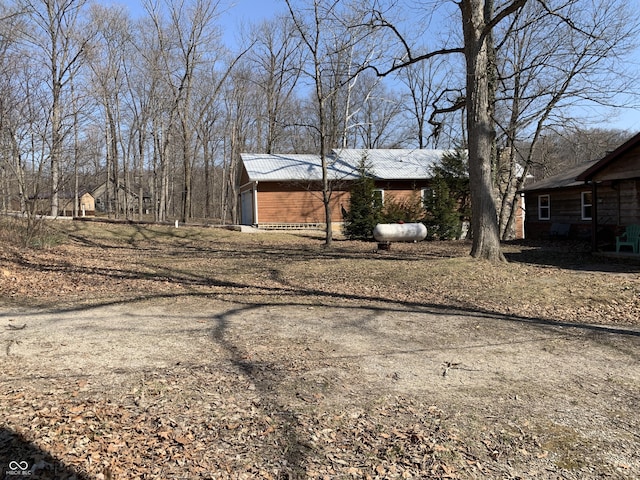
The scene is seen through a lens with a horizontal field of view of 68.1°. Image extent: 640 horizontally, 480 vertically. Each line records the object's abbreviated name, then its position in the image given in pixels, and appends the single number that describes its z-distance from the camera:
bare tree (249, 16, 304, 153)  37.56
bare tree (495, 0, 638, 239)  15.45
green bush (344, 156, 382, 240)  22.73
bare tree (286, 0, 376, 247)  17.39
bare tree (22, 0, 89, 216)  25.77
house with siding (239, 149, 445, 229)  27.27
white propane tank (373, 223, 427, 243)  20.05
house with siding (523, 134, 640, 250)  14.62
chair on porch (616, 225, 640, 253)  14.52
